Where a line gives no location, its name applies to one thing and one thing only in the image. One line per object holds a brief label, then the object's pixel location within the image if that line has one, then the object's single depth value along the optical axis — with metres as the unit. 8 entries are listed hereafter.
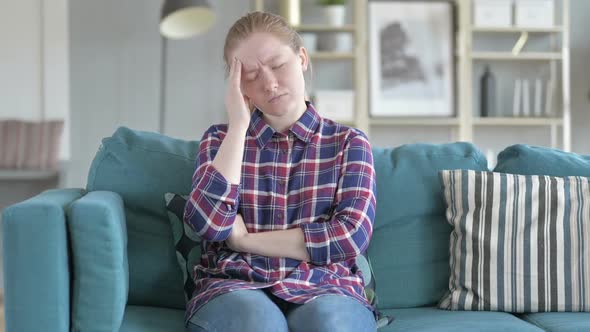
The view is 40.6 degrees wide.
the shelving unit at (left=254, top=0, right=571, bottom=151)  4.81
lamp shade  4.41
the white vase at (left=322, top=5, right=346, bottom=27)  4.78
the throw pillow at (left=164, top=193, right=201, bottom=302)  2.00
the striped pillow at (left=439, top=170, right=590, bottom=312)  2.02
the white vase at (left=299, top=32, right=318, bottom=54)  4.79
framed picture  4.93
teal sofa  1.65
